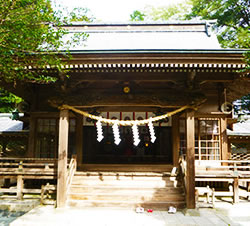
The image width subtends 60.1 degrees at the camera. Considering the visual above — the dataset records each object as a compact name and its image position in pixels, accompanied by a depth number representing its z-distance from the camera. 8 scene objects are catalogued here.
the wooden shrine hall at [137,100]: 6.21
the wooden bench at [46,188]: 7.37
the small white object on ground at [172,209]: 6.64
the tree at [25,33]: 4.55
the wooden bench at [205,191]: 7.24
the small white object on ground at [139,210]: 6.65
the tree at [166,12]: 22.86
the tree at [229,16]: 16.80
